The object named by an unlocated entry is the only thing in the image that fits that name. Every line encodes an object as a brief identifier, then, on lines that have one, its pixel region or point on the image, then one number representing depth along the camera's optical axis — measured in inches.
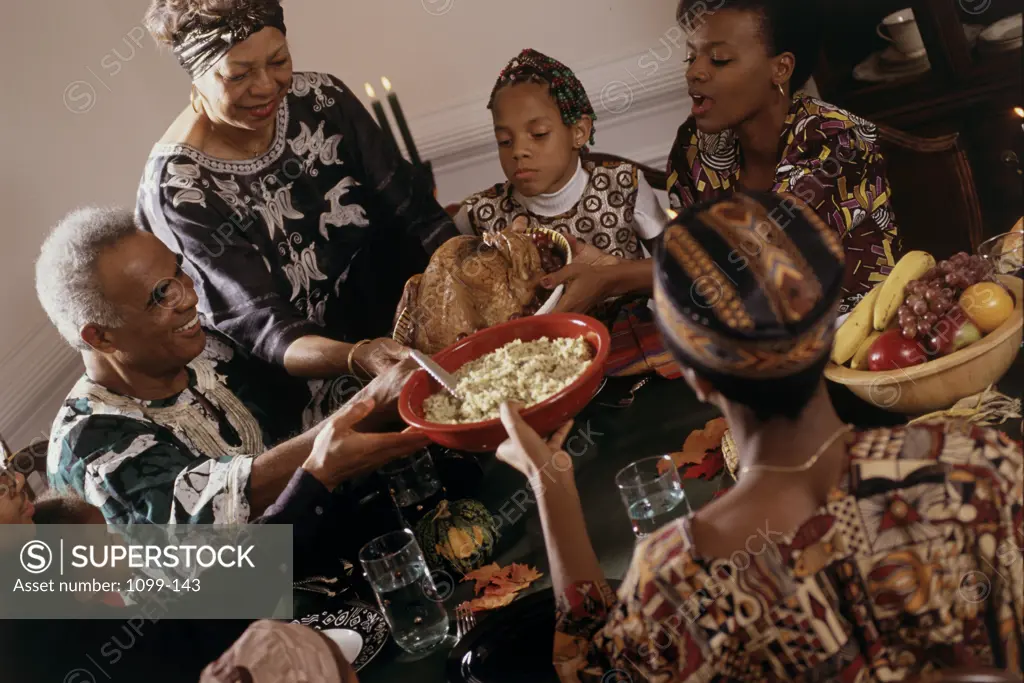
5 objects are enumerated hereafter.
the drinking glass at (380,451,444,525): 78.0
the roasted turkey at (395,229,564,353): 86.4
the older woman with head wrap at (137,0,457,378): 94.4
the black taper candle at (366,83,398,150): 105.6
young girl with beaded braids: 92.1
